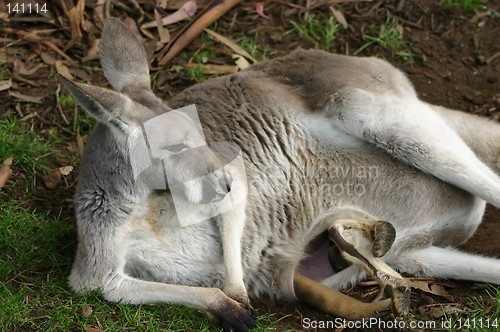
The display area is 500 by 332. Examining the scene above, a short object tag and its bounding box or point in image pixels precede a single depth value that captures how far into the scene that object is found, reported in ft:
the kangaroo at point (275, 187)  25.53
